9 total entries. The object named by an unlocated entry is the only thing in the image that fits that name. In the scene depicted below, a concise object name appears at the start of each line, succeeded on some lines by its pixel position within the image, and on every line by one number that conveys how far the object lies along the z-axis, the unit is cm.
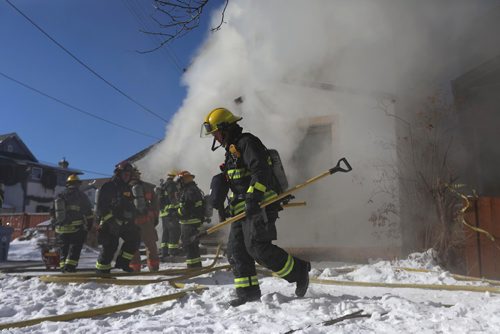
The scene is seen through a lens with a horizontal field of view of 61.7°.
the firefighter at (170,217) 763
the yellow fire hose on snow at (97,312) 285
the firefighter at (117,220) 542
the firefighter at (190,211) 594
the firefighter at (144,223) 628
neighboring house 3134
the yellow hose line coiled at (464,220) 483
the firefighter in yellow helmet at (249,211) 328
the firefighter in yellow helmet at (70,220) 627
